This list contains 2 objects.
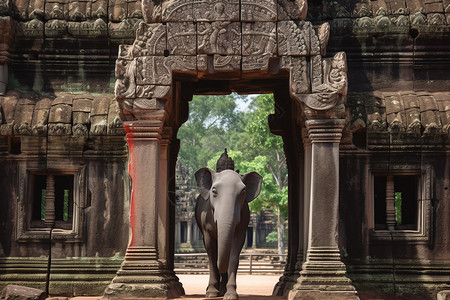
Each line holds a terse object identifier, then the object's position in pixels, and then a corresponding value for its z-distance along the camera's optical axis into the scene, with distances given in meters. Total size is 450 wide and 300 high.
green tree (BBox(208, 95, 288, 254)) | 27.25
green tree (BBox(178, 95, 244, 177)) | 52.62
